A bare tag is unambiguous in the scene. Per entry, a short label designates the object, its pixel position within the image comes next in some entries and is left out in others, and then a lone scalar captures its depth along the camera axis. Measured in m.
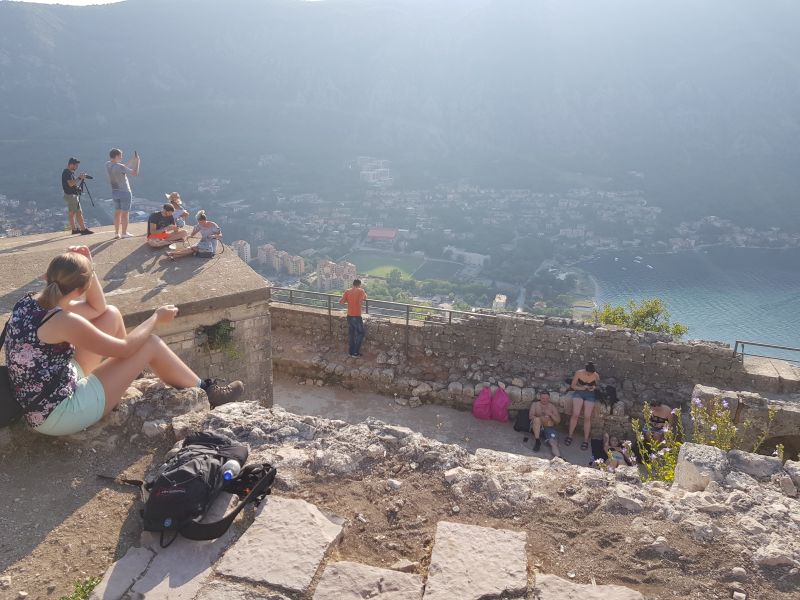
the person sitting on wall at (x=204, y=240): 8.89
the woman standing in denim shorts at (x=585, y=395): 9.77
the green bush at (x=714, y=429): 5.70
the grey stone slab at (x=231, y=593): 2.89
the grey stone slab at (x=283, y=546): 3.03
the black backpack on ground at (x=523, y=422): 9.96
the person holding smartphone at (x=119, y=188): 9.70
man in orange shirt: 11.14
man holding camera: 10.02
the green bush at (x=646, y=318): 14.96
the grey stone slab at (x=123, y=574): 2.94
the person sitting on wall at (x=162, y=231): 9.20
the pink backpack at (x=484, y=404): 10.38
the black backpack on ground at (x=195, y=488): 3.23
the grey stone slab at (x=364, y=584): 2.94
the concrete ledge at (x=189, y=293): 7.40
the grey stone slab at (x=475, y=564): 2.99
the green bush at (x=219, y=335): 7.92
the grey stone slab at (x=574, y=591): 2.97
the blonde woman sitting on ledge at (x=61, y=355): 3.91
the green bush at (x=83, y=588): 2.96
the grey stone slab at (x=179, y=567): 2.94
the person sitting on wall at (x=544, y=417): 9.68
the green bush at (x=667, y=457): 5.47
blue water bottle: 3.55
